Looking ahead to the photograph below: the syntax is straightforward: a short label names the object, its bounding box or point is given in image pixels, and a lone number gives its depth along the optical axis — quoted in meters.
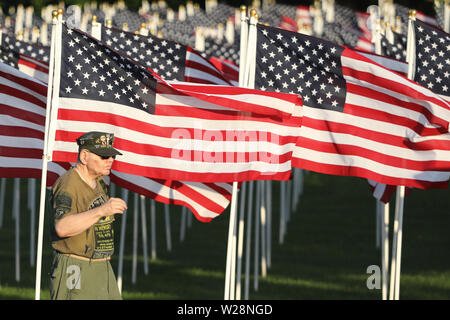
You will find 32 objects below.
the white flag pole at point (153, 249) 21.34
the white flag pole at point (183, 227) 24.12
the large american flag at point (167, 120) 11.73
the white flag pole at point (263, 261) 18.99
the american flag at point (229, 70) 18.17
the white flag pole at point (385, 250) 14.06
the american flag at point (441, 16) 33.00
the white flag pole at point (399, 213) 13.62
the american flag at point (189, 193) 13.55
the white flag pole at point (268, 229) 20.31
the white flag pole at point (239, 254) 14.02
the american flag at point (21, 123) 12.95
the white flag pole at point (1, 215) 25.95
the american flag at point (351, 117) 12.89
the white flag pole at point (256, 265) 17.78
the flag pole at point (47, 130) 11.09
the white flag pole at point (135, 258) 18.36
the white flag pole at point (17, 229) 18.30
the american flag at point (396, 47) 17.86
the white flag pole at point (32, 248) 19.97
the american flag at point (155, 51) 14.66
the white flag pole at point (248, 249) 16.12
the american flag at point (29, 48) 18.33
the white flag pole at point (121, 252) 16.31
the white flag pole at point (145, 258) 19.17
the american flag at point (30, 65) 15.70
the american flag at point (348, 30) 27.50
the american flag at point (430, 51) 13.98
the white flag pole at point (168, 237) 22.70
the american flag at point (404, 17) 32.77
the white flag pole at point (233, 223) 12.23
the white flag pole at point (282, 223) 23.53
